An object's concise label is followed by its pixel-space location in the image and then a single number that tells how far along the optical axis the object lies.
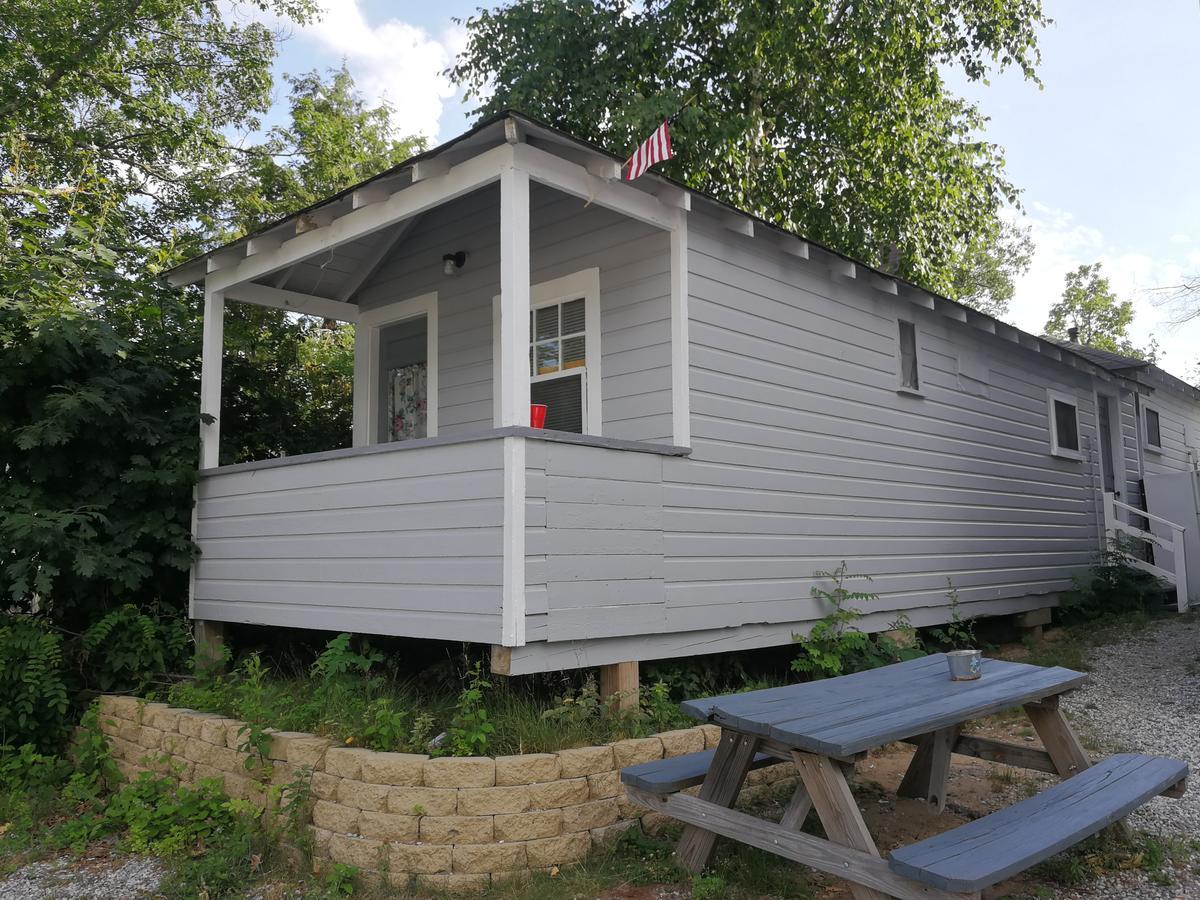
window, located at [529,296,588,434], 6.70
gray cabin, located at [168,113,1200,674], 5.04
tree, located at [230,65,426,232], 14.89
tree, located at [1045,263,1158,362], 37.84
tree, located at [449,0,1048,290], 14.84
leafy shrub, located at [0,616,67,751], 6.29
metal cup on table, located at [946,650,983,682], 4.53
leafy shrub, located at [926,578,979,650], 8.32
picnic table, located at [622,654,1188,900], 3.21
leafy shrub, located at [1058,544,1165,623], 10.52
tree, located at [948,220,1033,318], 34.50
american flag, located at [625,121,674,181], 5.18
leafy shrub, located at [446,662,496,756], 4.59
